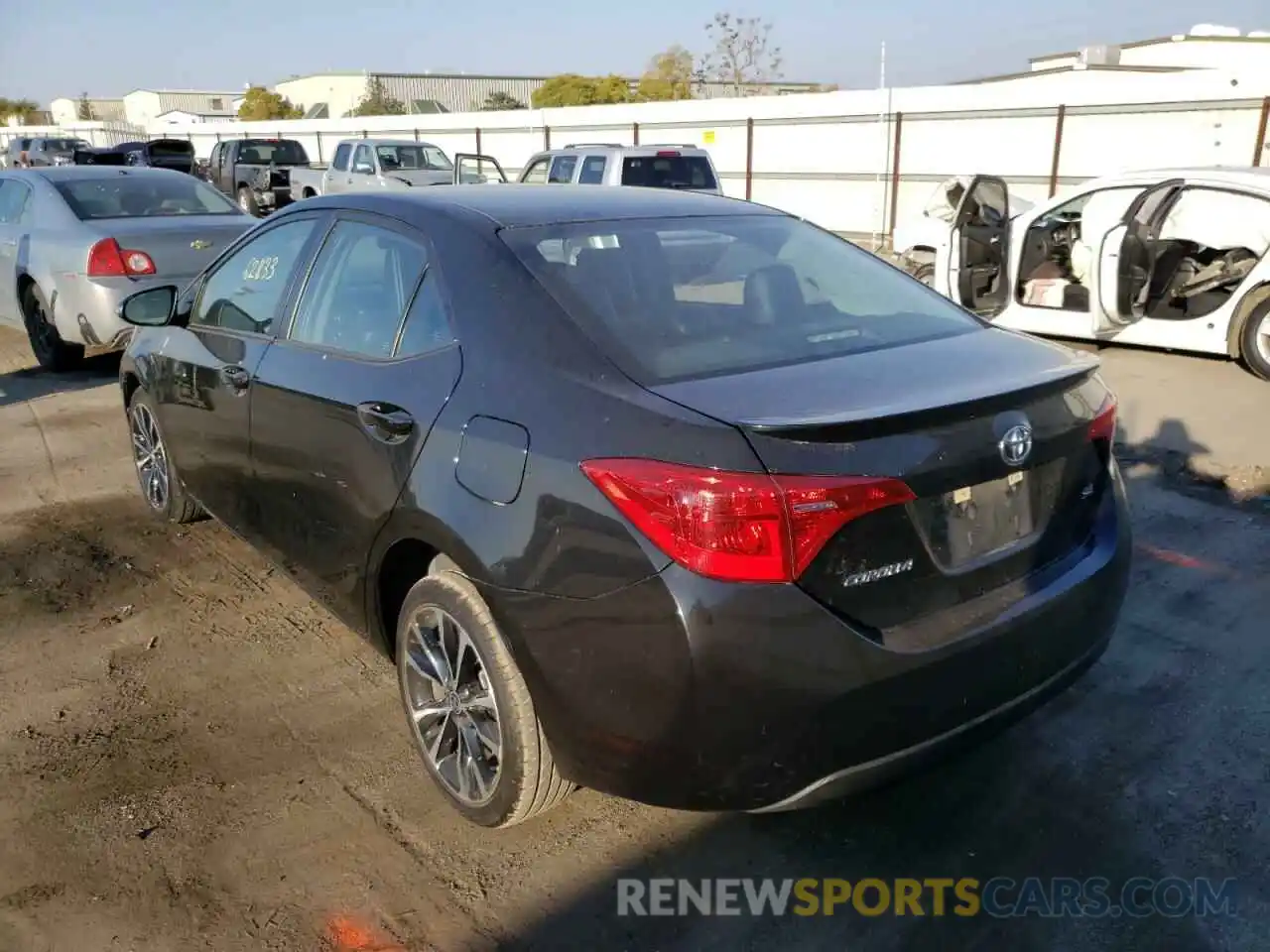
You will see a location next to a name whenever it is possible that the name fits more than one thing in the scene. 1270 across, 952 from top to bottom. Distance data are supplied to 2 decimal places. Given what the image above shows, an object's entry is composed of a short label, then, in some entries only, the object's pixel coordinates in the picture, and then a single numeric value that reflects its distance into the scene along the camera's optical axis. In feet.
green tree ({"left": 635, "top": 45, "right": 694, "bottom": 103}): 171.12
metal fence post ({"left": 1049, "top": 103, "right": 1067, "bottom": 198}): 56.41
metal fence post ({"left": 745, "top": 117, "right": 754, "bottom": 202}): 71.72
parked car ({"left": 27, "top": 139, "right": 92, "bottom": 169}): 89.71
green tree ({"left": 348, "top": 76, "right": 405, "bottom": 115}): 200.64
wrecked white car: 25.96
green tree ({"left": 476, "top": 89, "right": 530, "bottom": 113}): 200.64
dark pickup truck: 70.69
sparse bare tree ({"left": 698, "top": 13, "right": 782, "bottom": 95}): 154.92
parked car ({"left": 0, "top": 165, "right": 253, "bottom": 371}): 25.17
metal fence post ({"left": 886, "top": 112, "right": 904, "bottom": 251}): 64.28
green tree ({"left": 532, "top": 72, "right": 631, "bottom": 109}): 176.55
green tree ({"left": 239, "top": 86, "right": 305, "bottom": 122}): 230.89
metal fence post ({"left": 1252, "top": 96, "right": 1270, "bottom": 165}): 47.88
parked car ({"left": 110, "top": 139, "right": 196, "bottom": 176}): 78.54
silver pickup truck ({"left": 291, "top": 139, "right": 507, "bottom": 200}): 58.65
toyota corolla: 6.98
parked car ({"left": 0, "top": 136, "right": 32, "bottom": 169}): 97.24
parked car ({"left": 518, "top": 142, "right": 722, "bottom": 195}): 42.73
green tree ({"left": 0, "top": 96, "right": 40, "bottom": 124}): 297.12
